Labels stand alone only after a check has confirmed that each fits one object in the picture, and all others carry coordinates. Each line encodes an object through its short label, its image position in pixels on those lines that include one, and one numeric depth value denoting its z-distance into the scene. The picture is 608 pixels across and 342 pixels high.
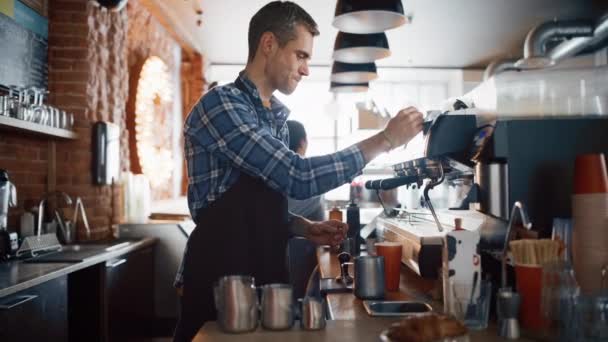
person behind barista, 3.55
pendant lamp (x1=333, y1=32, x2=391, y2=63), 3.66
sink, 2.78
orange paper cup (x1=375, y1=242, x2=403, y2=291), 1.71
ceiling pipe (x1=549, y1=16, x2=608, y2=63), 5.90
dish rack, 2.82
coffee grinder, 2.65
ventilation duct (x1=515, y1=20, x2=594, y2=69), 5.94
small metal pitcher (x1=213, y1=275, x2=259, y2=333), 1.20
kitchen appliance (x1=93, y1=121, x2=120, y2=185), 3.74
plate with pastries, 1.00
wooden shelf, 2.61
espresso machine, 1.59
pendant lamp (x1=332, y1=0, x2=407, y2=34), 2.78
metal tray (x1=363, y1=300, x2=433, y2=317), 1.46
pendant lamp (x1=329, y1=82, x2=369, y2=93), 5.16
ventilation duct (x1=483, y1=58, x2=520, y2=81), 7.64
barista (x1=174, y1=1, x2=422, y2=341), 1.54
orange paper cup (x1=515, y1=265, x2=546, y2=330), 1.21
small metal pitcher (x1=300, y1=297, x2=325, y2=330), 1.23
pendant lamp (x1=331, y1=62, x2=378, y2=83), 4.53
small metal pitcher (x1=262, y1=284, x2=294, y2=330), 1.22
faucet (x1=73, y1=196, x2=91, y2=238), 3.63
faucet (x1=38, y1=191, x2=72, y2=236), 3.18
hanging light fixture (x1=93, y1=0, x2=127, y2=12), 3.27
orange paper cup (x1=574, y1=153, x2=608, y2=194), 1.31
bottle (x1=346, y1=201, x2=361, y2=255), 2.72
